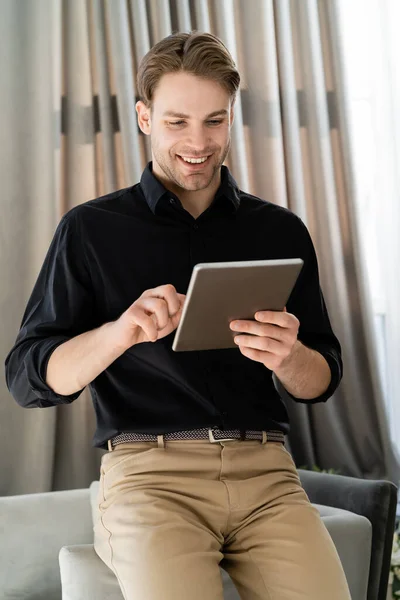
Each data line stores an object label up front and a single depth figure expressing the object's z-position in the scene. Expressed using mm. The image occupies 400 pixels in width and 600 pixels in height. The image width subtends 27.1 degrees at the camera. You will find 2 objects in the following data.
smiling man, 1351
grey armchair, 1879
